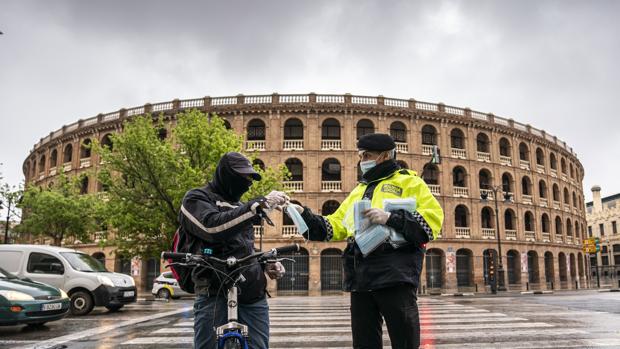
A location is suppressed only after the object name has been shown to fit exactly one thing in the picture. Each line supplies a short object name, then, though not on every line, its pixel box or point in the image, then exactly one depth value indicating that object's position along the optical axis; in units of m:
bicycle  2.86
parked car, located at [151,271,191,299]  21.59
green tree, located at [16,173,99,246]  27.38
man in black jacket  2.94
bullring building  31.19
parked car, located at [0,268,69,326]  8.22
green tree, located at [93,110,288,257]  20.56
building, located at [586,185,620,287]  62.72
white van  12.30
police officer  3.03
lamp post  29.48
